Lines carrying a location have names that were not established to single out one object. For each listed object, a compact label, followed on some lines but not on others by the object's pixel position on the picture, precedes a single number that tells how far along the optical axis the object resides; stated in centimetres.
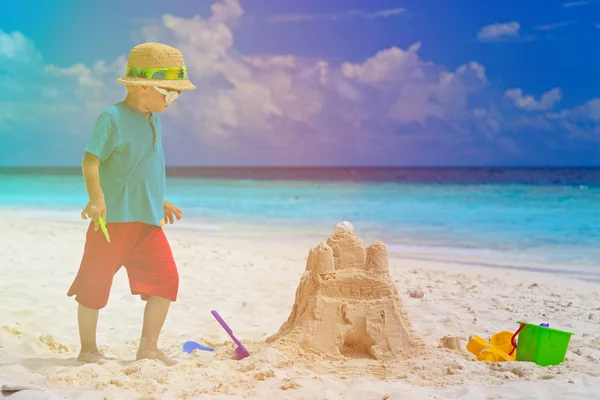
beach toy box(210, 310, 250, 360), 348
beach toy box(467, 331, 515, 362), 359
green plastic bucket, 350
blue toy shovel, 384
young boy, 334
